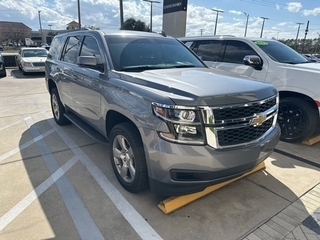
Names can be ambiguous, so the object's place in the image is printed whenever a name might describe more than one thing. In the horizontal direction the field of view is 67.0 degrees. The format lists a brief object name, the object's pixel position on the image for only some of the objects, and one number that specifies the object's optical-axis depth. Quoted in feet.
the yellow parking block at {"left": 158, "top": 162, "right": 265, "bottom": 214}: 8.48
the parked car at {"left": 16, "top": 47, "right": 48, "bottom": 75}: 45.47
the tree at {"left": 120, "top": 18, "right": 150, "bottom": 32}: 108.58
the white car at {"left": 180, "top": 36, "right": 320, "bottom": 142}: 13.85
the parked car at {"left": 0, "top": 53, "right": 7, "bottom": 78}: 42.96
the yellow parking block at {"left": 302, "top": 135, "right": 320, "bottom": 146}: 14.98
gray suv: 7.09
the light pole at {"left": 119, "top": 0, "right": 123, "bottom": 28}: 55.93
